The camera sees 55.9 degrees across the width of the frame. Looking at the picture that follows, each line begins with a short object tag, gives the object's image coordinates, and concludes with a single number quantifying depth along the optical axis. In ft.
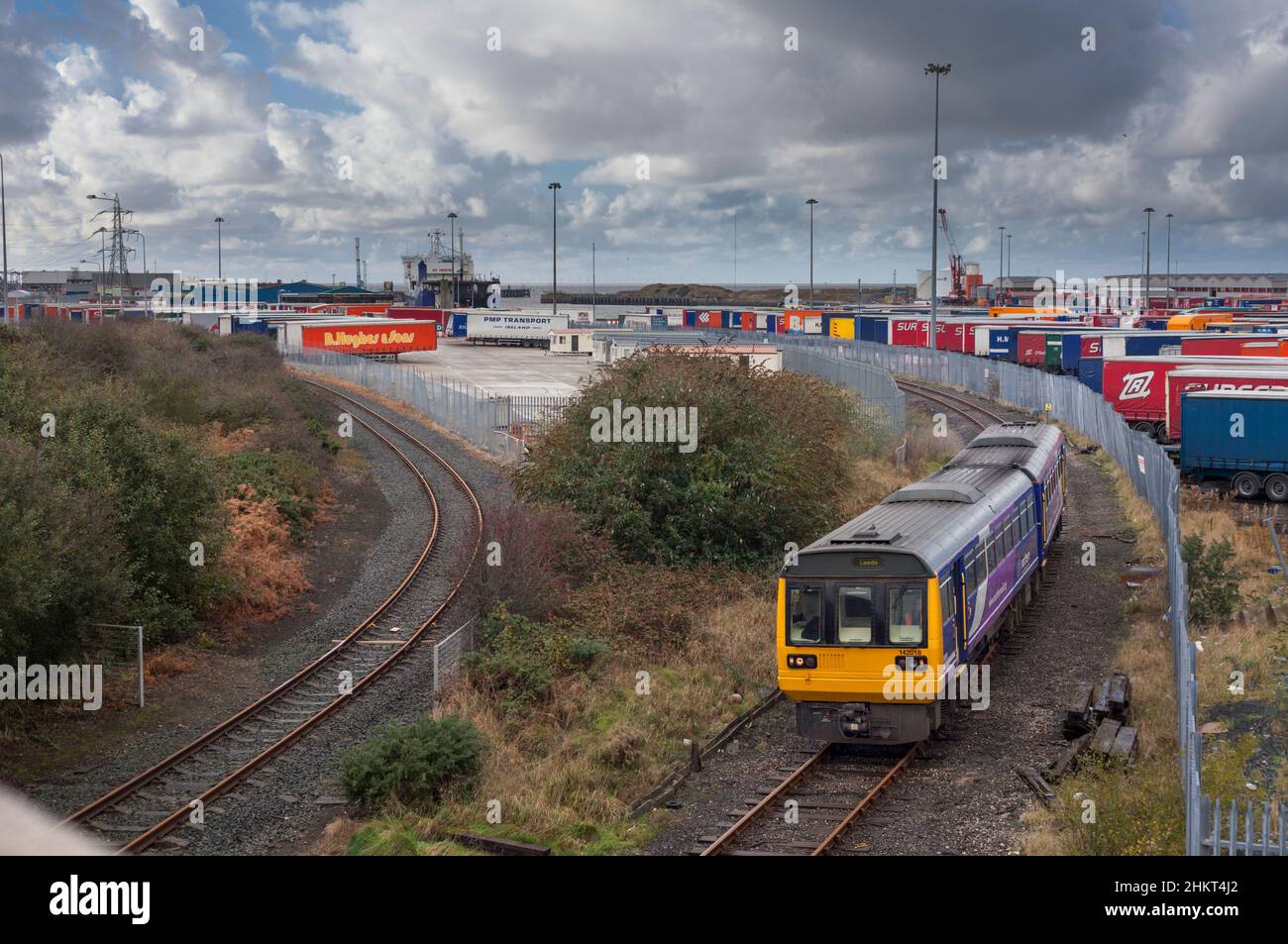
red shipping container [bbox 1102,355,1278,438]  138.00
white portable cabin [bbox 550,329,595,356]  280.31
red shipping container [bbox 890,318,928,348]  266.77
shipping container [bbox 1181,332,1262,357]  175.32
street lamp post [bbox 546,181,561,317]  265.83
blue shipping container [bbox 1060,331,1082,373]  202.28
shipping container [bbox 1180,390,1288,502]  105.19
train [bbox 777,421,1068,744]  46.57
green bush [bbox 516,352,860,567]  78.74
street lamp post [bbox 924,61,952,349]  154.92
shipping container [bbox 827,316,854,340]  296.51
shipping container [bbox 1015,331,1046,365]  217.77
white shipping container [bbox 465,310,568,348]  324.60
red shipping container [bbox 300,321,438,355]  243.19
